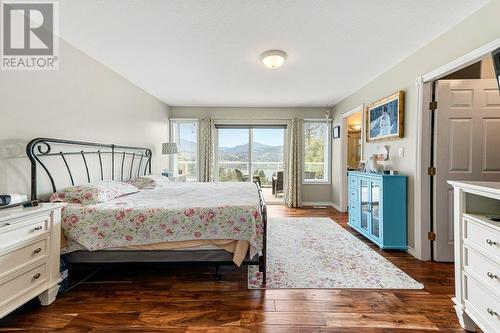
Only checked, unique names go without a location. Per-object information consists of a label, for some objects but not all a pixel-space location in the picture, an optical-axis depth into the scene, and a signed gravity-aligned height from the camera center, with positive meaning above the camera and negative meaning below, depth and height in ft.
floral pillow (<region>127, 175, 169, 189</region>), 11.66 -0.90
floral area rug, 7.32 -3.75
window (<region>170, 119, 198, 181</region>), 19.26 +1.49
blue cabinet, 9.96 -2.07
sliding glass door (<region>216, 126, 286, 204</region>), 19.52 +1.01
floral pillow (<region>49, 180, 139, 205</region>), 7.36 -0.99
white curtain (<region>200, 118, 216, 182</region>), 18.67 +1.28
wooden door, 8.52 +0.91
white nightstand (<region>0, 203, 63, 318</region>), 5.07 -2.22
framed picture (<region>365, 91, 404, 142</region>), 10.12 +2.31
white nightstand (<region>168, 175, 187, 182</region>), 15.93 -0.98
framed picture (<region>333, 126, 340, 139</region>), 17.80 +2.60
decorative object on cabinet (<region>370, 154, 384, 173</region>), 11.64 -0.01
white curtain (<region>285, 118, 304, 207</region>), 18.80 -0.10
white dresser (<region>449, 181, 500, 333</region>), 4.59 -1.99
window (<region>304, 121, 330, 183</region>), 19.66 +1.19
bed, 6.75 -1.97
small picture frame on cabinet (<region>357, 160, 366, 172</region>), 13.13 -0.07
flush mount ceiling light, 9.13 +4.36
